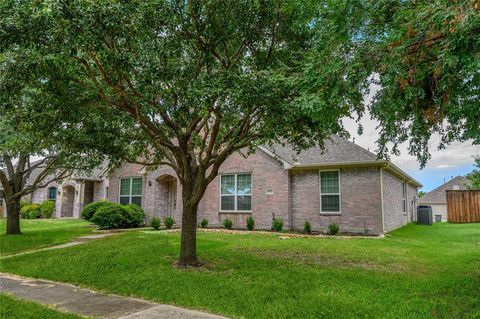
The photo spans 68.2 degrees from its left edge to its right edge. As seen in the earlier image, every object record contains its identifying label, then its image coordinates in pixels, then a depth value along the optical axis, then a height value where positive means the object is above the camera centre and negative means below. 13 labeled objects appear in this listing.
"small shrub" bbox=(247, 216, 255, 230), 16.55 -0.99
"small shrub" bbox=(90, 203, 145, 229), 17.03 -0.73
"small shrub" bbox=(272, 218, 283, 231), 15.97 -1.01
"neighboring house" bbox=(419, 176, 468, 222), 42.12 +0.58
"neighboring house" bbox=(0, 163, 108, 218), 26.95 +0.72
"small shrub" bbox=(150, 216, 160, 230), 17.53 -1.04
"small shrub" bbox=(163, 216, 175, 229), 17.98 -1.04
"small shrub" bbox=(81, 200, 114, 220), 19.16 -0.44
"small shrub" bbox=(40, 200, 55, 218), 29.02 -0.60
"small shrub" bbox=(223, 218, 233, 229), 17.06 -1.04
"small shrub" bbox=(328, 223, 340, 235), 14.86 -1.09
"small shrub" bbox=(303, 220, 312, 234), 15.44 -1.11
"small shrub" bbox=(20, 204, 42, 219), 29.22 -0.85
